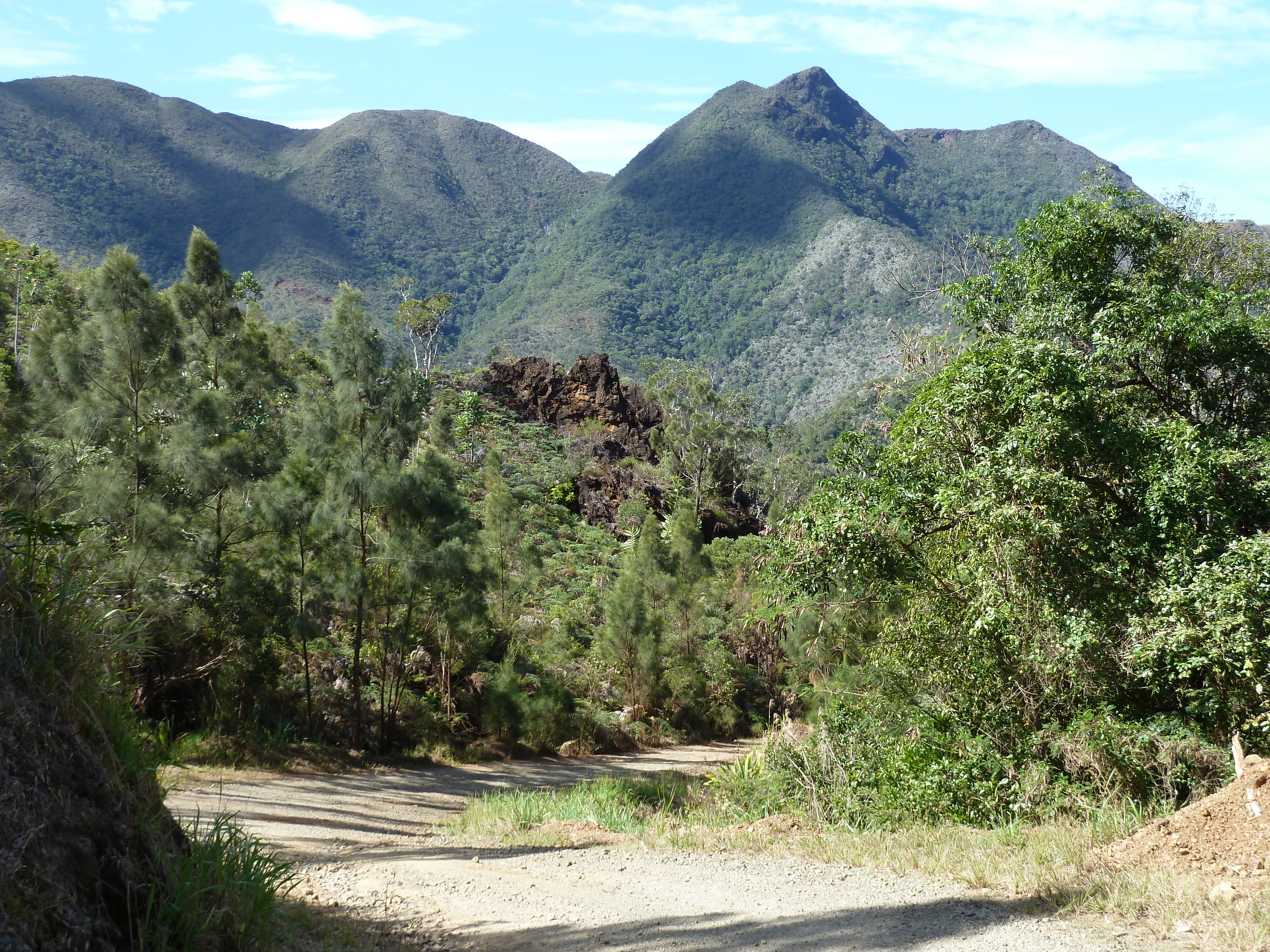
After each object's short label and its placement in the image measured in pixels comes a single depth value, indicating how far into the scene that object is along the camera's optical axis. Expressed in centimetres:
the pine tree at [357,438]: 1531
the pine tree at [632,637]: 2269
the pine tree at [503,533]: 2503
